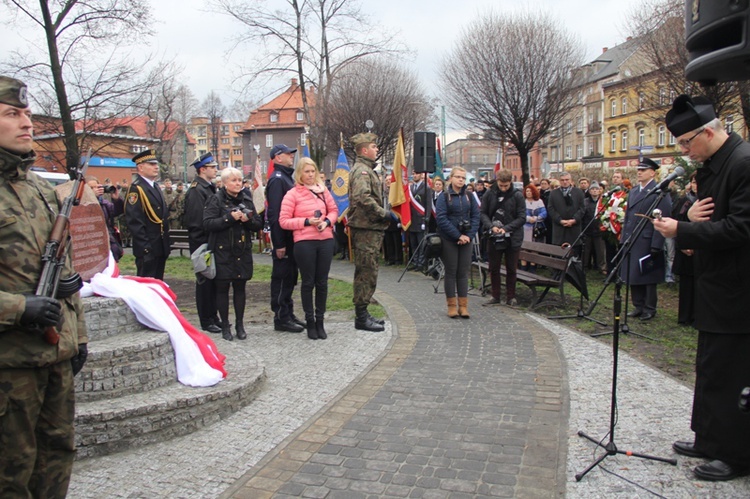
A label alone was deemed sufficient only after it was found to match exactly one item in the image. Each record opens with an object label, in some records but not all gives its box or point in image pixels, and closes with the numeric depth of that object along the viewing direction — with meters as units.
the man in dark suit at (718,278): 3.60
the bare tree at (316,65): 25.72
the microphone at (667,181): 4.09
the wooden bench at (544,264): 8.77
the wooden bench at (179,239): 15.33
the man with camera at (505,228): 9.07
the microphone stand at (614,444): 3.76
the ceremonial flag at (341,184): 14.13
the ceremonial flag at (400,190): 12.61
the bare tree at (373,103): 35.81
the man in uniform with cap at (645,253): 8.06
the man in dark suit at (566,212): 12.13
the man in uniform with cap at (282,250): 7.58
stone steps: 4.10
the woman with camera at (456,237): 8.21
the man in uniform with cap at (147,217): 7.66
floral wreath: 11.03
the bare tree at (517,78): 25.00
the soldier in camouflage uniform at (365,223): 7.55
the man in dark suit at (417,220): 13.54
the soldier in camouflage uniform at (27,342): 2.54
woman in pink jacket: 6.98
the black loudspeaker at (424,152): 12.02
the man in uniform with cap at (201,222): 7.47
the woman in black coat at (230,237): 6.86
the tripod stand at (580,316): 8.11
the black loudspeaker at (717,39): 2.53
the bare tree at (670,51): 16.28
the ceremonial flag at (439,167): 15.73
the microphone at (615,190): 11.05
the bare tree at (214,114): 74.44
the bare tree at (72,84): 14.84
